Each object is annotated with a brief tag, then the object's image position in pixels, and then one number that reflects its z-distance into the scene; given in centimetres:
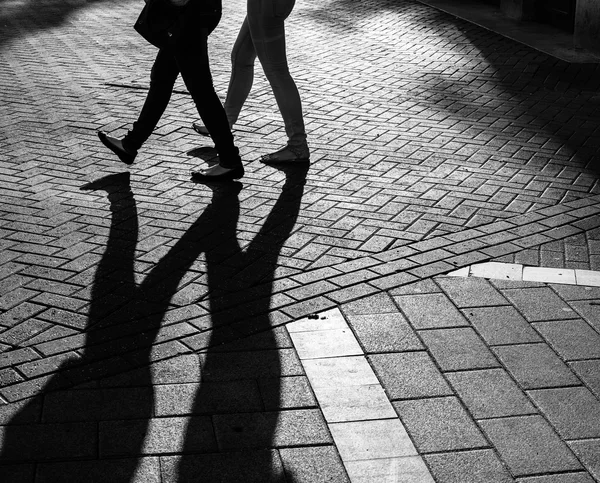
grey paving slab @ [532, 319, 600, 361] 405
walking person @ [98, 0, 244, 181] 585
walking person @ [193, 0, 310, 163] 623
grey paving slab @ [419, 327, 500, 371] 395
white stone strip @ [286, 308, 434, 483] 324
